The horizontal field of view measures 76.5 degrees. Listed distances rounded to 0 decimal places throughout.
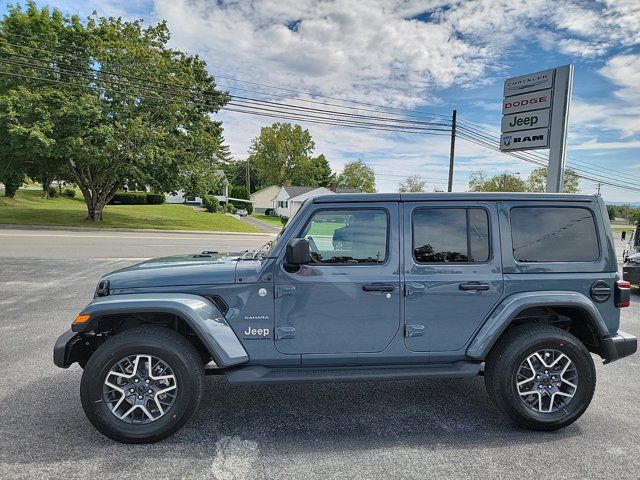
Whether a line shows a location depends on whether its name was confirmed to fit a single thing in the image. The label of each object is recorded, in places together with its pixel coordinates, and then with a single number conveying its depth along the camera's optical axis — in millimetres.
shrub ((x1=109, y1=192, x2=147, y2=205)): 42688
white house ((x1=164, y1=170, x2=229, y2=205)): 61678
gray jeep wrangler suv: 2988
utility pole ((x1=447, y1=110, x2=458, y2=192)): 25775
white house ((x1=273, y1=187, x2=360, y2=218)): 62562
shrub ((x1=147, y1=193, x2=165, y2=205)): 46281
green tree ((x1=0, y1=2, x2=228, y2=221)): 19891
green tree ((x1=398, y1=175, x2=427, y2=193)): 69062
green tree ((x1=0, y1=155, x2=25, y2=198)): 21594
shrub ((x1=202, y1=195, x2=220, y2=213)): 46781
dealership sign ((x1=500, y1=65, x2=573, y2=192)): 14414
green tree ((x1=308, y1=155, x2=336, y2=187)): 86375
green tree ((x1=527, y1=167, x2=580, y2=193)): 61000
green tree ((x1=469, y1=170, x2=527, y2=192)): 57188
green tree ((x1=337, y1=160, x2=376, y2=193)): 89500
